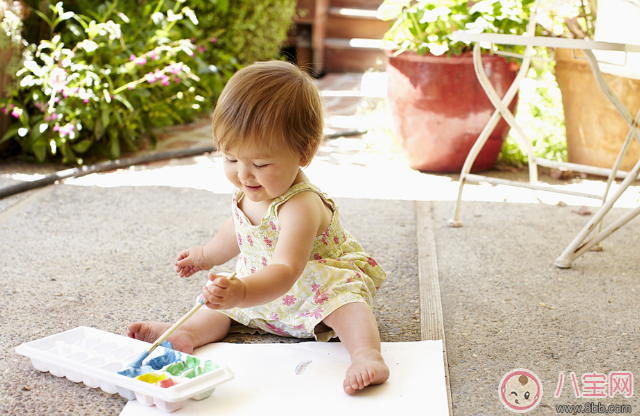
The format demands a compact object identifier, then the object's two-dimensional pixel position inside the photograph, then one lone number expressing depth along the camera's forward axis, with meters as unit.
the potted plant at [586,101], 2.86
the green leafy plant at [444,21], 2.70
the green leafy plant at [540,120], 3.24
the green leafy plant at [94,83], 2.78
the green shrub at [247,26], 4.50
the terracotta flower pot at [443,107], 2.90
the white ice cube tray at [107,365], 1.15
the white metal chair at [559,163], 1.63
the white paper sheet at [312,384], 1.19
